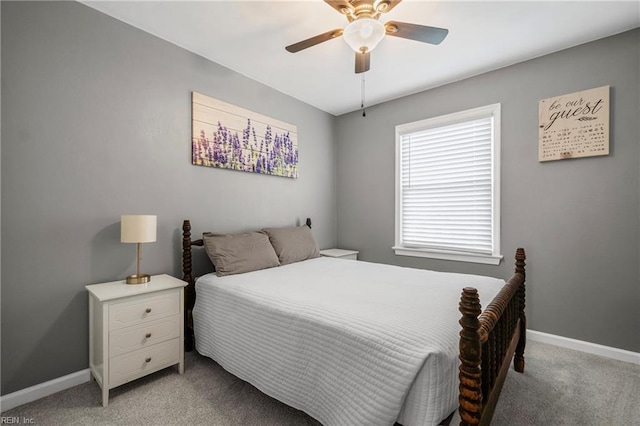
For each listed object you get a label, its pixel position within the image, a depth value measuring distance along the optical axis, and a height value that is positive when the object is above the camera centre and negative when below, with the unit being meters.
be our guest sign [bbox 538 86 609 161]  2.43 +0.76
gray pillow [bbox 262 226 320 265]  2.99 -0.35
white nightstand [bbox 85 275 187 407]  1.82 -0.80
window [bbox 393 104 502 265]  3.03 +0.28
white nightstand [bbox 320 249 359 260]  3.74 -0.55
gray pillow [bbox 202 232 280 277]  2.46 -0.37
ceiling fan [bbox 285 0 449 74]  1.72 +1.15
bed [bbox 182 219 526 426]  1.14 -0.63
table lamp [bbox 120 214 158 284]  2.02 -0.13
